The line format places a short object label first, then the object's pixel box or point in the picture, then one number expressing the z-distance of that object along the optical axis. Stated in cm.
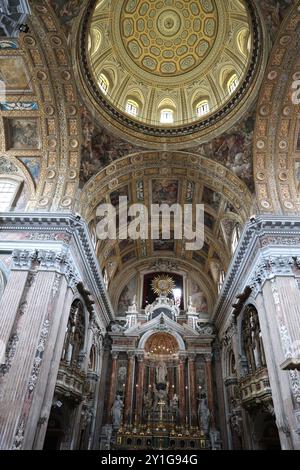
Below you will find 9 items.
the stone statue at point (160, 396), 1964
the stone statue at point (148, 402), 1922
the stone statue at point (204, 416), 1845
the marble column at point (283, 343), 1023
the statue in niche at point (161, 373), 2073
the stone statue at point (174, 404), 1933
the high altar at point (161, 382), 1770
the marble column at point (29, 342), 1001
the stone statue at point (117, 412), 1853
